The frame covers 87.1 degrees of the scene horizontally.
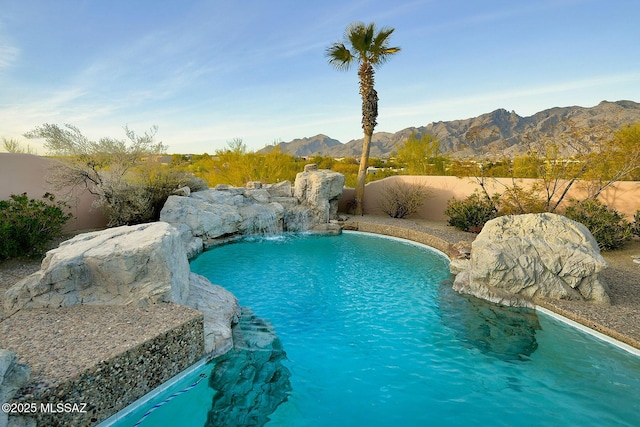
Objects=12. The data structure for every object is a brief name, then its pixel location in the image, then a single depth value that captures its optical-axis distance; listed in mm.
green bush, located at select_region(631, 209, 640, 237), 9352
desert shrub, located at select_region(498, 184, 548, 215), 10398
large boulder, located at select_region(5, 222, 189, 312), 4340
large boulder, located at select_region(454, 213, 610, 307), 5785
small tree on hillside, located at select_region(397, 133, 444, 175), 19125
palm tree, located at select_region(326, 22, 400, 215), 13336
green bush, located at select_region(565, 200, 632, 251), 8672
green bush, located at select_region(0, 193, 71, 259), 6539
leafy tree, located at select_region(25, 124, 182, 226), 9492
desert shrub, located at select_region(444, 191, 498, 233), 10836
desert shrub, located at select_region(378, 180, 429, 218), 13922
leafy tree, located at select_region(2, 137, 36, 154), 11112
